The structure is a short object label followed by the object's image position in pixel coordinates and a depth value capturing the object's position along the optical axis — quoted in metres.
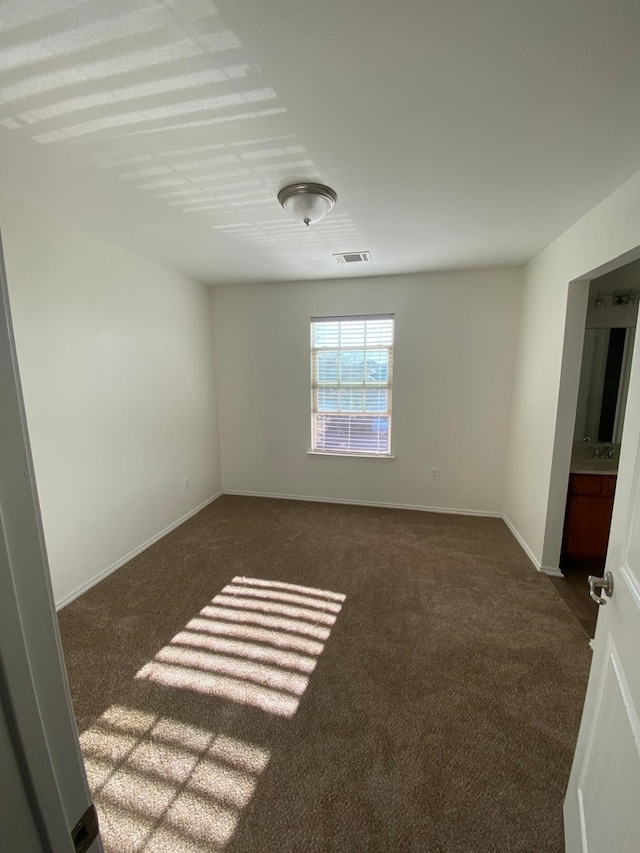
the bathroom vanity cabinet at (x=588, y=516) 2.65
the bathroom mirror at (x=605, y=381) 2.95
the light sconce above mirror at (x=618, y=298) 2.88
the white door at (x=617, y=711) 0.80
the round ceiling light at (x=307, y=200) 1.81
